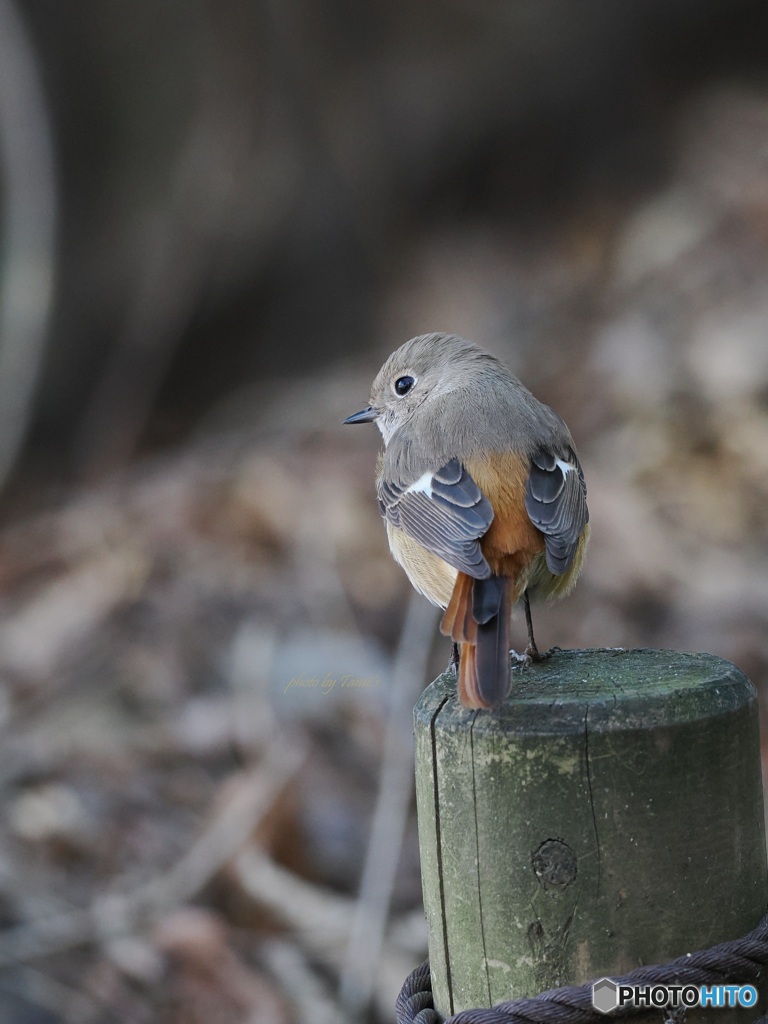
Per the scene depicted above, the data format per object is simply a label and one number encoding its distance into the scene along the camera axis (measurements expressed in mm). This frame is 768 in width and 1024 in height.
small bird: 5039
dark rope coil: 3572
